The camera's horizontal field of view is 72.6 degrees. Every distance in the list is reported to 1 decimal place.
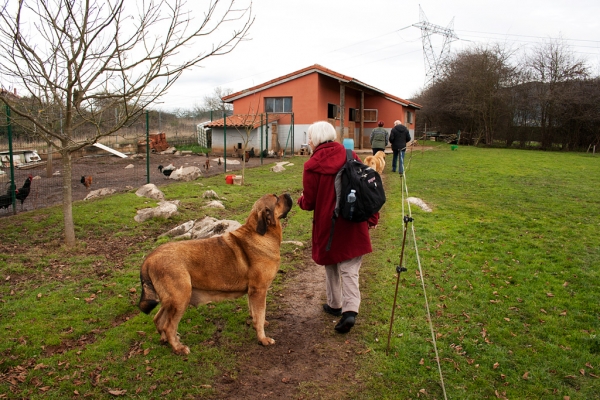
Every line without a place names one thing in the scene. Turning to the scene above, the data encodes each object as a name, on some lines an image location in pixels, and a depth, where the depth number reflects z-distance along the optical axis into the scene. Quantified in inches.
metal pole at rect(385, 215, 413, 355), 159.9
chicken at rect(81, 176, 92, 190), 508.9
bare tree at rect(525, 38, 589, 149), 1401.3
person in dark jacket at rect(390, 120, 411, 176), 645.9
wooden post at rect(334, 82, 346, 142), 1185.4
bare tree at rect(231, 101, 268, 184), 1023.4
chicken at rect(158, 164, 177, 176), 619.2
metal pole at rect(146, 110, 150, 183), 504.1
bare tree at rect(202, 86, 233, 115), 2006.6
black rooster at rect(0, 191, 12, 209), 355.6
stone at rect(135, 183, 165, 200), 422.6
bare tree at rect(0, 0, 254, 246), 229.0
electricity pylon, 2151.8
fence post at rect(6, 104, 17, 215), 359.1
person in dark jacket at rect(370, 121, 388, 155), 703.7
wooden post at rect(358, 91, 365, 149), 1339.8
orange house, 1069.8
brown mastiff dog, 146.6
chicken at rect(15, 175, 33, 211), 375.5
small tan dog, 603.2
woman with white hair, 163.2
